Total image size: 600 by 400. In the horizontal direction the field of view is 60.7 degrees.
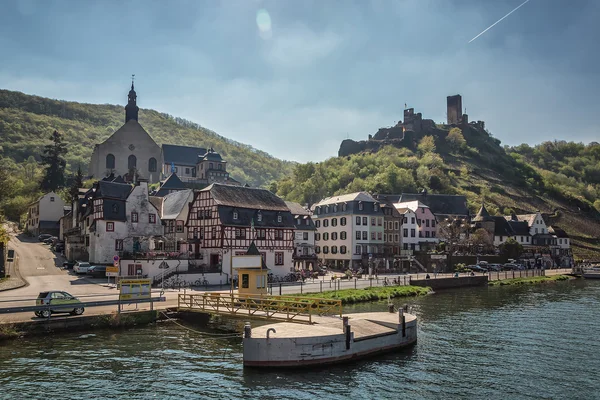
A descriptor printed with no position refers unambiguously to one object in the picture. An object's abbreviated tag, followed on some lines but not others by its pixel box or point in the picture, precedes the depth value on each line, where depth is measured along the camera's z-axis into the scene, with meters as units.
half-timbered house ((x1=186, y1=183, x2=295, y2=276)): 58.97
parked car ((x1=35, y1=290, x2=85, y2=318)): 31.45
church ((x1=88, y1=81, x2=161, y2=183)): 111.12
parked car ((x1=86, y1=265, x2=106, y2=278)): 54.19
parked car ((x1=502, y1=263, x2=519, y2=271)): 88.55
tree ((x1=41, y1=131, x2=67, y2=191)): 105.00
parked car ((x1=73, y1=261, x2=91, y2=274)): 54.84
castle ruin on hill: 186.62
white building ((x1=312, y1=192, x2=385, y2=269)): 83.12
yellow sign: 35.65
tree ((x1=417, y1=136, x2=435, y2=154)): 181.68
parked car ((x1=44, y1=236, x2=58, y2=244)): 80.80
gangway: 30.16
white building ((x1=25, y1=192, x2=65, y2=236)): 88.62
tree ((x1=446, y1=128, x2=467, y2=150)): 194.00
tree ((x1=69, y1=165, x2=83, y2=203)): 74.29
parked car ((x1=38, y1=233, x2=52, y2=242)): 84.04
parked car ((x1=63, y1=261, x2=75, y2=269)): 59.71
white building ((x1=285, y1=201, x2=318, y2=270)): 77.06
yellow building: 36.47
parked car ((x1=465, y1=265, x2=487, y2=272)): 81.56
